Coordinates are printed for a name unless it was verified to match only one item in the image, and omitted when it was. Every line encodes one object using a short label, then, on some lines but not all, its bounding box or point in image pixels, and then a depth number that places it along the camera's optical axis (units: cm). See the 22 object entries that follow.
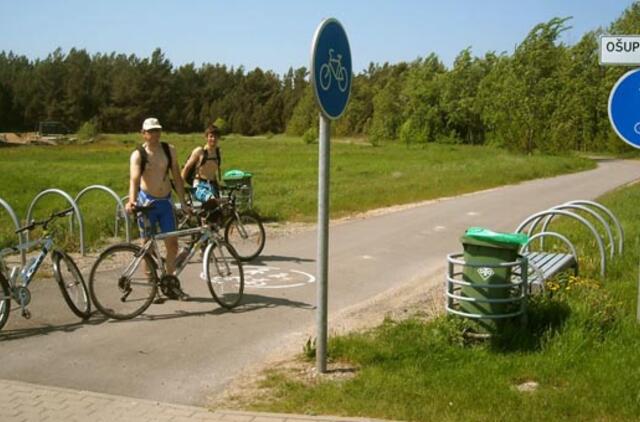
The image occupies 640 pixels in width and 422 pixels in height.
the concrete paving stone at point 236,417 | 442
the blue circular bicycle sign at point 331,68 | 498
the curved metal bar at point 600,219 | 851
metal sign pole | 516
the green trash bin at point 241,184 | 1236
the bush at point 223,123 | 10357
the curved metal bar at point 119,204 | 992
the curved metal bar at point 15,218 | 827
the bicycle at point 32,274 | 638
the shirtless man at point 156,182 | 739
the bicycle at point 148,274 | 695
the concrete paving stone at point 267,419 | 440
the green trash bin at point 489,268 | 565
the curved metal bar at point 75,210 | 920
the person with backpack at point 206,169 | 1007
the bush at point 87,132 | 7988
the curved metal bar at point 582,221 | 770
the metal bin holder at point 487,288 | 562
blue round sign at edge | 586
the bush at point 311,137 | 7367
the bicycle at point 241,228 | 986
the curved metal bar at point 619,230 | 892
